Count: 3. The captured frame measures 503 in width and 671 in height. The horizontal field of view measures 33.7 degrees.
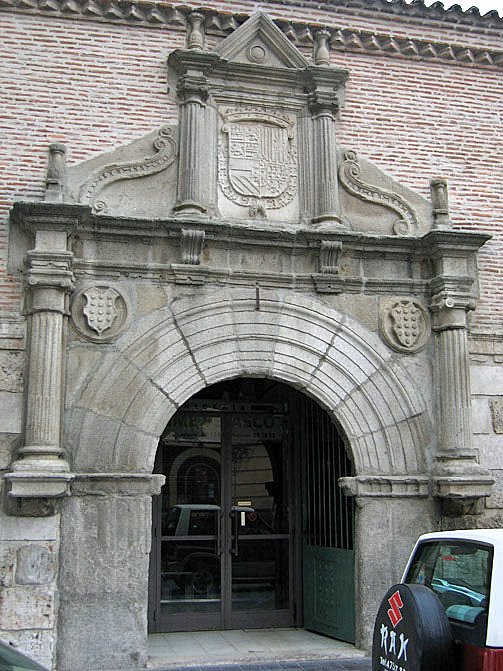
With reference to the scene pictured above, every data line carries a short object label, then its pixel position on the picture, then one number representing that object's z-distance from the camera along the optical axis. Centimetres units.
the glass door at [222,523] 899
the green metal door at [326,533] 828
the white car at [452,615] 402
